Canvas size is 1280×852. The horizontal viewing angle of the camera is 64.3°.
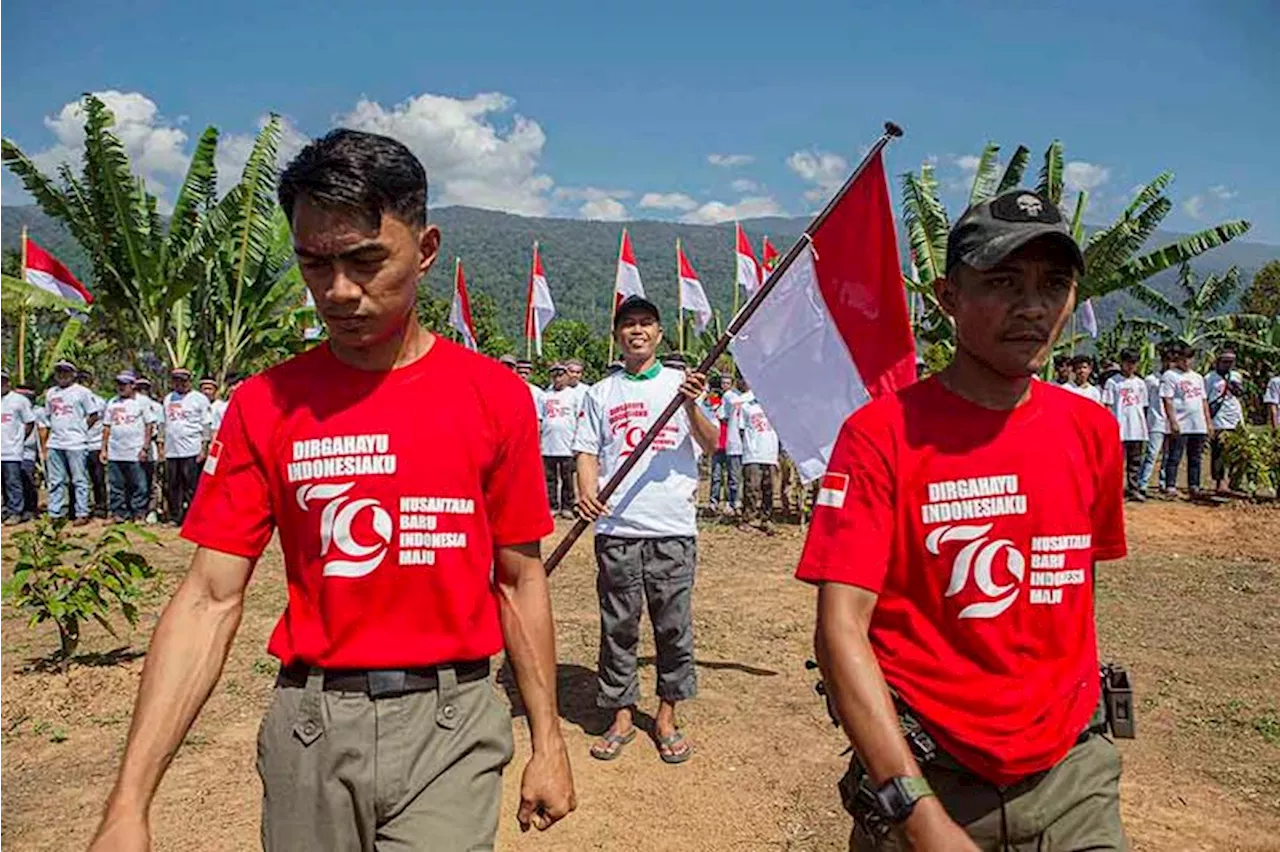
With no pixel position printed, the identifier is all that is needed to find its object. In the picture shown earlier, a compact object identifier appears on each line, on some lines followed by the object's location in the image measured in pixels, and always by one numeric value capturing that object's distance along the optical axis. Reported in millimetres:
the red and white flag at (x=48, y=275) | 15438
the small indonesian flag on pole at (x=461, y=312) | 18078
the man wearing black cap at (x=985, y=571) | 2096
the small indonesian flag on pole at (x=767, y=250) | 15580
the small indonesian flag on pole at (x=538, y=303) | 19078
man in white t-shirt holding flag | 5125
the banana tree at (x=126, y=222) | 13484
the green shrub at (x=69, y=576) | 6031
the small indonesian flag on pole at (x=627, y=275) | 17969
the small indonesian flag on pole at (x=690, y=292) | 20016
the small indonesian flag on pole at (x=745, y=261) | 17875
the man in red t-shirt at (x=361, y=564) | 2123
